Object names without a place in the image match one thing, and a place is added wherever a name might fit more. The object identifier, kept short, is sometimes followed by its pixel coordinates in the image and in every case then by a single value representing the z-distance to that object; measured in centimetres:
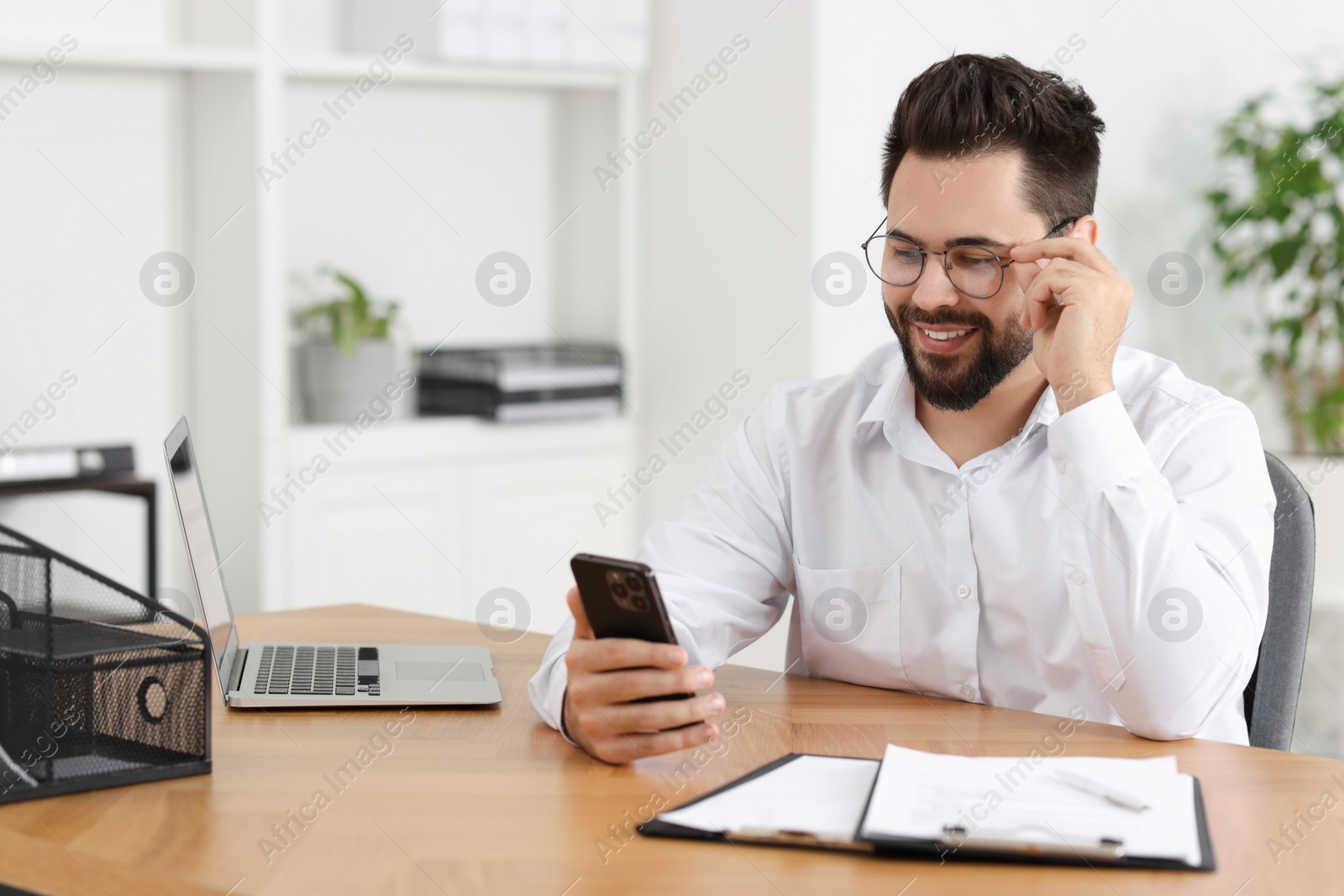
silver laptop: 331
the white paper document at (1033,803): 289
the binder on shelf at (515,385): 594
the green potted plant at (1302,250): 626
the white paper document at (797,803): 292
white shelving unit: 535
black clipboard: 285
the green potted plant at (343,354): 565
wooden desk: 284
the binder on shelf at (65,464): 461
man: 329
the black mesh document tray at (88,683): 301
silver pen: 295
